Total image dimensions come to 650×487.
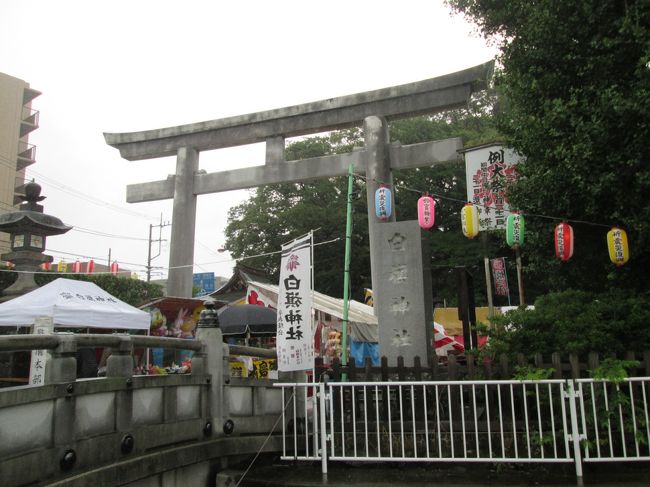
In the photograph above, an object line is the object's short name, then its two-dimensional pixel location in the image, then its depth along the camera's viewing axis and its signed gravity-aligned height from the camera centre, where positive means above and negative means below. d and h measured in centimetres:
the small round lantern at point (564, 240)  863 +179
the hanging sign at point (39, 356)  889 +0
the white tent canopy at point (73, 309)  984 +92
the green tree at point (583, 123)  714 +321
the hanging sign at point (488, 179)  1219 +395
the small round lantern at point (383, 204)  1329 +368
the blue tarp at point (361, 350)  1670 +9
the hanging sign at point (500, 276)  2020 +284
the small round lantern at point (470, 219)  1195 +295
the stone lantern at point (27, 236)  1417 +325
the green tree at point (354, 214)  2705 +781
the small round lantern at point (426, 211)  1240 +326
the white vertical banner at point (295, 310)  702 +58
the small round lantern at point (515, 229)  978 +224
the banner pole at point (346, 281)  852 +122
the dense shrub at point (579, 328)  722 +32
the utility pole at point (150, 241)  4299 +920
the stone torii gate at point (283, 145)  1455 +655
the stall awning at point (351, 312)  1617 +126
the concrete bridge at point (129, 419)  423 -64
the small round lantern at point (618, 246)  816 +159
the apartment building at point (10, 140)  3788 +1555
